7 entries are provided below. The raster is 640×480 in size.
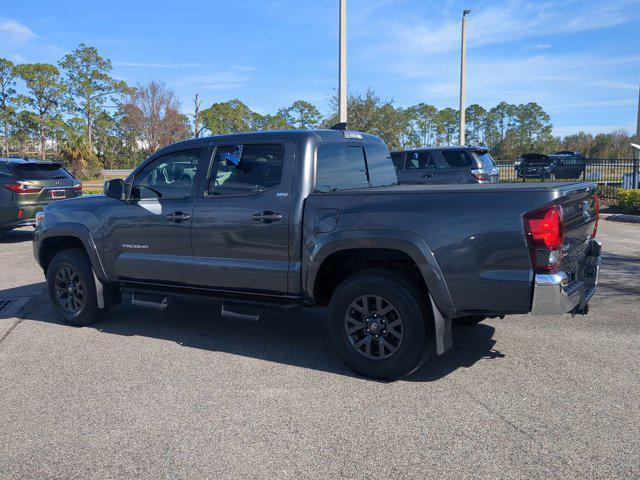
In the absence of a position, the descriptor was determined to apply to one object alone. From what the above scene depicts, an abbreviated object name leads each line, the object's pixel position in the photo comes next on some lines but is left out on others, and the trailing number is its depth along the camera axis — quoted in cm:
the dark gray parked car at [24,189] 1218
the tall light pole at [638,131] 2547
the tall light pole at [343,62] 1504
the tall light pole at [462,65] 2328
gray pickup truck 391
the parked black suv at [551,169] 2039
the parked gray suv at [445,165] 1352
